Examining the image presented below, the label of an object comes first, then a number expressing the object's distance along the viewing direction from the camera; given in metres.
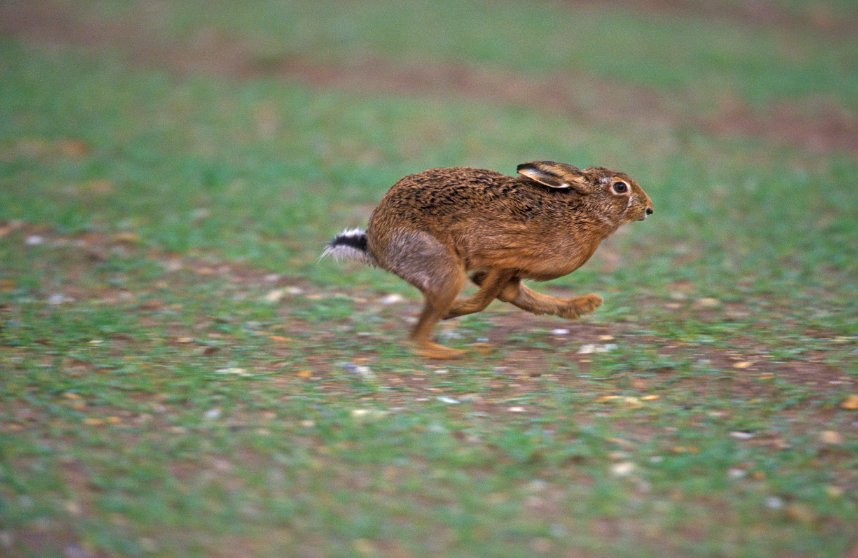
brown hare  12.34
